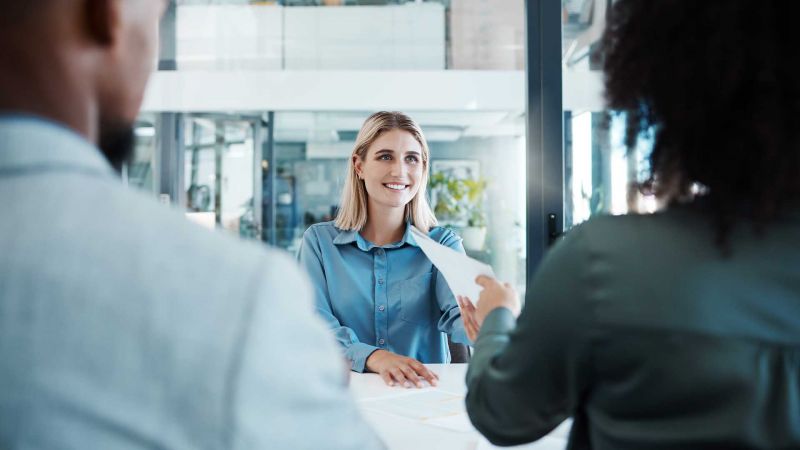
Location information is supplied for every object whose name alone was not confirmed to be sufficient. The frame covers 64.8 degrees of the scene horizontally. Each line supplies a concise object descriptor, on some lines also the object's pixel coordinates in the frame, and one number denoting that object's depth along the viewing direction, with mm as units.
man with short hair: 440
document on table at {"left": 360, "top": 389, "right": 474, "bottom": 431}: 1395
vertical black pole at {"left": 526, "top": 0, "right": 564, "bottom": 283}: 2639
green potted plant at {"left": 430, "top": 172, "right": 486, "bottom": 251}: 5324
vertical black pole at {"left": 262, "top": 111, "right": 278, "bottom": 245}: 6043
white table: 1265
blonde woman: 2135
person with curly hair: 650
